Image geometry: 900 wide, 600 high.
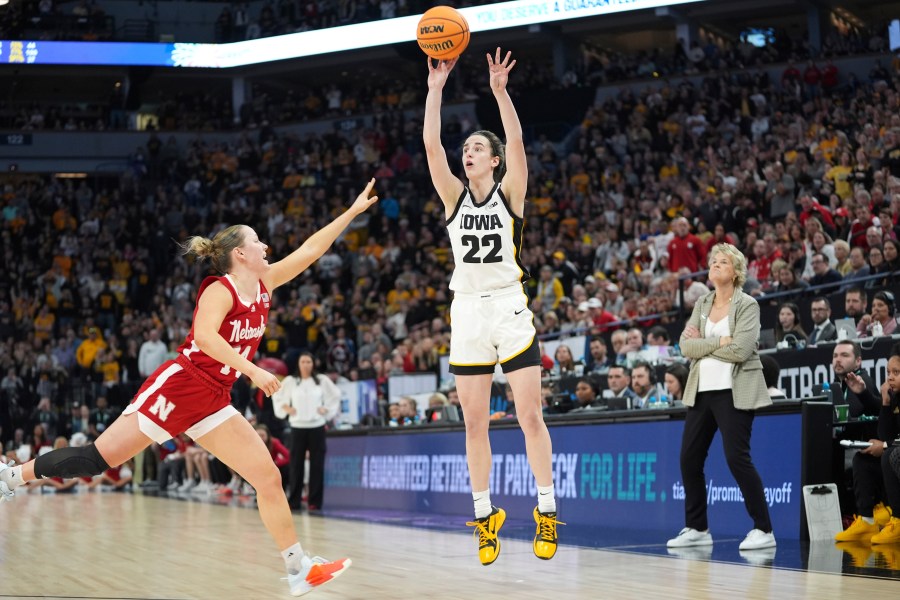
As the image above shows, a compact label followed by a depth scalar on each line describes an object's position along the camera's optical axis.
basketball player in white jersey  6.59
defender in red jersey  6.06
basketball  6.79
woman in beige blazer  8.19
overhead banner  28.17
